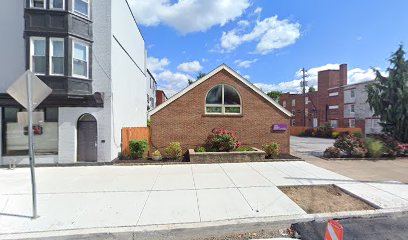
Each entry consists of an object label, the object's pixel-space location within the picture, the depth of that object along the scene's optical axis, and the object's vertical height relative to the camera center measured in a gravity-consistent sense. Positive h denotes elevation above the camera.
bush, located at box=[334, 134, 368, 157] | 12.56 -1.38
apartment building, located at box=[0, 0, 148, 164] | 10.34 +2.44
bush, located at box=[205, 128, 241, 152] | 12.09 -1.02
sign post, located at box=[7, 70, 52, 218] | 4.72 +0.66
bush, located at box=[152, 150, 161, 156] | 11.65 -1.57
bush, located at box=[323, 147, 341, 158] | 12.93 -1.80
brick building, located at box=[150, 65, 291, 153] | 12.77 +0.49
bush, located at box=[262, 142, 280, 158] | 12.31 -1.53
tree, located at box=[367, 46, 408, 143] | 14.70 +1.55
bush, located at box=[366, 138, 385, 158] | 12.51 -1.49
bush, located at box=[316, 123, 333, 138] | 32.41 -1.37
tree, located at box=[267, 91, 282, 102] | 63.19 +7.89
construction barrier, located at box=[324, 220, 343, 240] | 2.73 -1.37
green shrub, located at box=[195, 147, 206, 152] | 12.18 -1.44
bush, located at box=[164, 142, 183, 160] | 11.81 -1.46
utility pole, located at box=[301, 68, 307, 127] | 42.41 +7.51
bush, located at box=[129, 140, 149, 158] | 11.88 -1.32
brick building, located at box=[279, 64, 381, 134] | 33.53 +2.99
